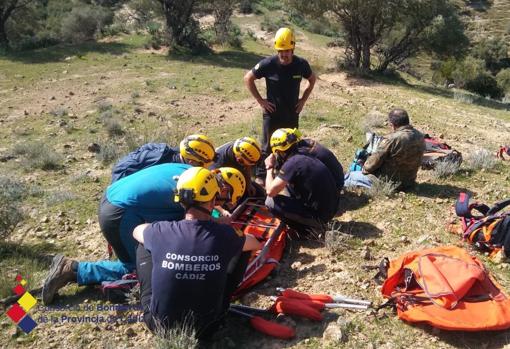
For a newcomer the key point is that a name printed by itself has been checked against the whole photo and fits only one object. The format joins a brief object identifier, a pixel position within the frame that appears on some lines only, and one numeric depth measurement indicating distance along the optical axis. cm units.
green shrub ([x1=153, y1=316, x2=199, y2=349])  306
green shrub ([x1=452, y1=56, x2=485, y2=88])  2578
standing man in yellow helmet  579
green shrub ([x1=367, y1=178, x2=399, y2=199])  569
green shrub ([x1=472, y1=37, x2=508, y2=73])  3801
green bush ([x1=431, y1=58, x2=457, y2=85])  2743
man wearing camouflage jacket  562
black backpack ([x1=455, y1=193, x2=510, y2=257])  417
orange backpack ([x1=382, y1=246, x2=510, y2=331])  317
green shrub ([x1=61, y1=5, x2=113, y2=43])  2456
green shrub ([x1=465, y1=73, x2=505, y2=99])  2562
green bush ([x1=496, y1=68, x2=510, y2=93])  2838
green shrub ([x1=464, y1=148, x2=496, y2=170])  678
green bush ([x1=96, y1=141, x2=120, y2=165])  801
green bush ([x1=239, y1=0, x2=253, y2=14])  3644
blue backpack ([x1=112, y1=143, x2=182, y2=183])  473
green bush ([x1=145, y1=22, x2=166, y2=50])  2080
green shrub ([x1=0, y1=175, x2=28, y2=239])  504
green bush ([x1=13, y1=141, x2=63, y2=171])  782
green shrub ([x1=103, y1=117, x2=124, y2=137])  962
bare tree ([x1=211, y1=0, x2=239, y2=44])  2206
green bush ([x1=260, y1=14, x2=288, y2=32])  3091
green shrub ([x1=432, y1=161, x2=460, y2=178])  643
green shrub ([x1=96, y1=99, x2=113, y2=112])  1137
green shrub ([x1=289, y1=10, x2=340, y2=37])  3284
